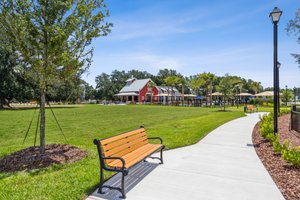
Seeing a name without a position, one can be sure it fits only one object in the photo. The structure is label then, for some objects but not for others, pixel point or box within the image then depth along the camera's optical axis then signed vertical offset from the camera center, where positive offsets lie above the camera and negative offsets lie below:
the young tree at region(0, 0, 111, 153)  4.82 +1.59
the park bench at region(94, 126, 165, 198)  3.49 -1.09
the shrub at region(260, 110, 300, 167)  4.46 -1.30
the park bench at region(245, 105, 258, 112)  21.80 -1.26
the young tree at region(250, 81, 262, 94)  65.28 +3.93
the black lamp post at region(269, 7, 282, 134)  7.06 +2.23
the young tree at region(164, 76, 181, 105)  48.41 +4.10
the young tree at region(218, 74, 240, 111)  26.95 +1.47
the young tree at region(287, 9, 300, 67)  9.97 +3.55
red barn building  55.07 +1.57
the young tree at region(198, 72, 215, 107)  40.19 +3.89
